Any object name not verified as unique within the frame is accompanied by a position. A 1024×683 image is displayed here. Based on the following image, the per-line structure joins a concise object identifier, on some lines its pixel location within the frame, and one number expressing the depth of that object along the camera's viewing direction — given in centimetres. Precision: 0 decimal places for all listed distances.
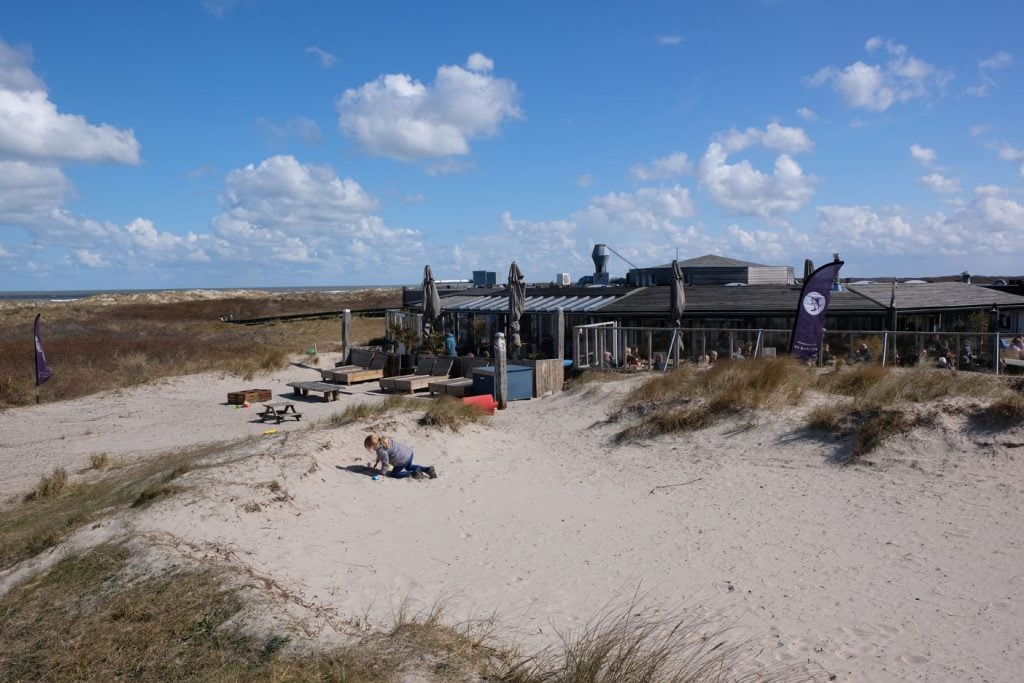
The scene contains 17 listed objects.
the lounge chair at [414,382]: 2098
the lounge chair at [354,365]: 2362
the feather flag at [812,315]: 1538
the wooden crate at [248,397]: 1995
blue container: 1861
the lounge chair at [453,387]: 1906
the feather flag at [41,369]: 2014
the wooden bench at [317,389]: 2044
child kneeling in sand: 1168
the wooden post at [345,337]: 2655
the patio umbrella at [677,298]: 1966
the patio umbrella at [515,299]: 2194
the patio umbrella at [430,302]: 2439
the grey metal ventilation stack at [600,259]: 3256
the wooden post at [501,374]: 1808
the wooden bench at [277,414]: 1748
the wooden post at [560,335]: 2086
